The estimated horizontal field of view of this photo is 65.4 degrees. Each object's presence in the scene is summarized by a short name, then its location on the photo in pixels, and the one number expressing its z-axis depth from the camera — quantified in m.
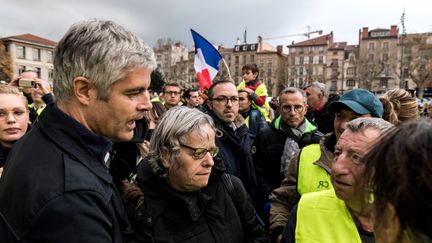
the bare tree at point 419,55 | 52.06
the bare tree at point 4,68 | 28.48
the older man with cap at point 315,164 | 2.49
